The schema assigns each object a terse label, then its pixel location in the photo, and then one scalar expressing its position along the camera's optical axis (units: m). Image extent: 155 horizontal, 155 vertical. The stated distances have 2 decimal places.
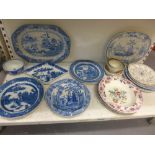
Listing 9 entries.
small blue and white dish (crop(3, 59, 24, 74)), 0.78
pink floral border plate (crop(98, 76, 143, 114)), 0.69
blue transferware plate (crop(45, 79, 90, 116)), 0.67
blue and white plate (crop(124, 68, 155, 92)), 0.79
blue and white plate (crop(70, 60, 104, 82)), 0.80
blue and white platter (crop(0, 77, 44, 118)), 0.65
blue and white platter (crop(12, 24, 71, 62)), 0.71
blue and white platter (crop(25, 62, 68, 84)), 0.79
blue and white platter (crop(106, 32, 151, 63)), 0.78
